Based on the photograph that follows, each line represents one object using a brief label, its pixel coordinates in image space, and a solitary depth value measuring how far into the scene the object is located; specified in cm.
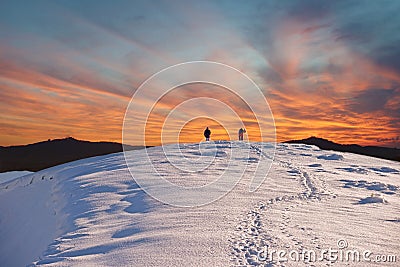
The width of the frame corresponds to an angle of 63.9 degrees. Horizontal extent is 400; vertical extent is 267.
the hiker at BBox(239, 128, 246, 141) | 2988
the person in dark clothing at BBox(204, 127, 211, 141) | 2844
